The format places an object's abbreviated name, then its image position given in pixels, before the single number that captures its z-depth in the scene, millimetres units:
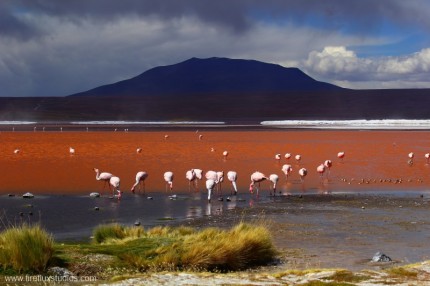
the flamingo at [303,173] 24562
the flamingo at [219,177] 21344
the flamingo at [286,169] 25109
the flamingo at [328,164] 26964
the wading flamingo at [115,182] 20438
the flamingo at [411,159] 32544
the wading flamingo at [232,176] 21641
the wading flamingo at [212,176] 21125
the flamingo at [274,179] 21206
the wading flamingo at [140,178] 21531
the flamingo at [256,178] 21102
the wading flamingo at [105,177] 21875
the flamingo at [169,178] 22025
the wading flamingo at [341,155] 33406
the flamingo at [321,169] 25422
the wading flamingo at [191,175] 22297
